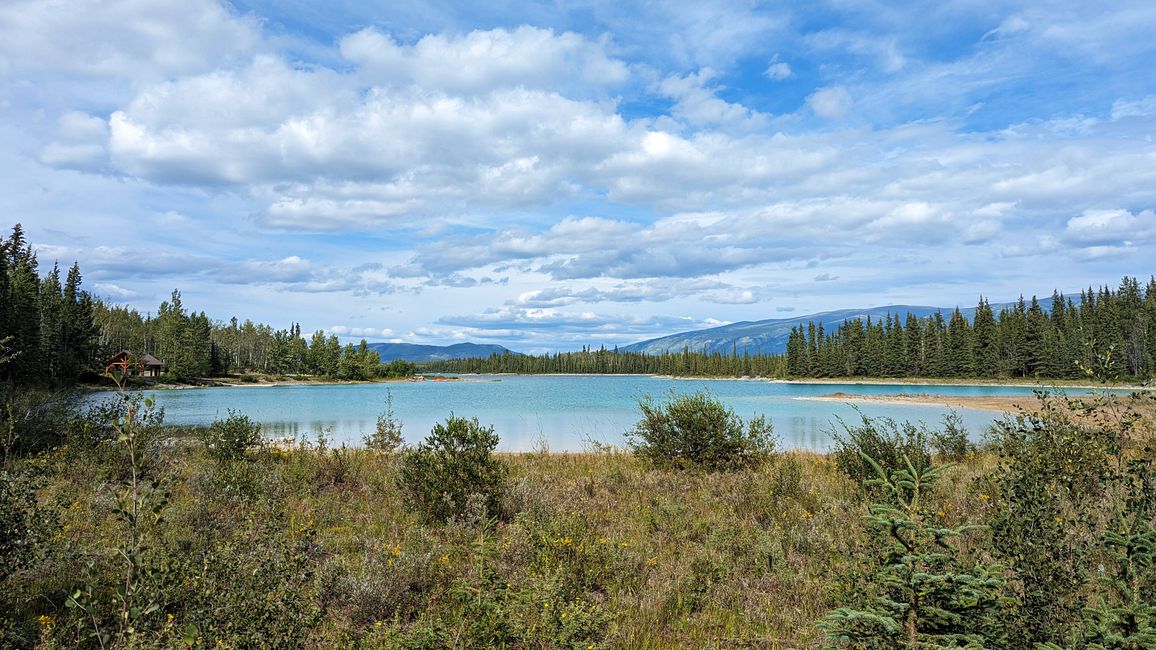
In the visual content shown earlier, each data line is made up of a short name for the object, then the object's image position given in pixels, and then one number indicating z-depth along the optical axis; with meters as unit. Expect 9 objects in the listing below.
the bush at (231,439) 11.70
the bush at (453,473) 9.02
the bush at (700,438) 12.98
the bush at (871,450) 10.45
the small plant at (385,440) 13.70
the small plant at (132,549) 2.88
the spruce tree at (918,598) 2.68
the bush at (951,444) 14.10
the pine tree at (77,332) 65.75
